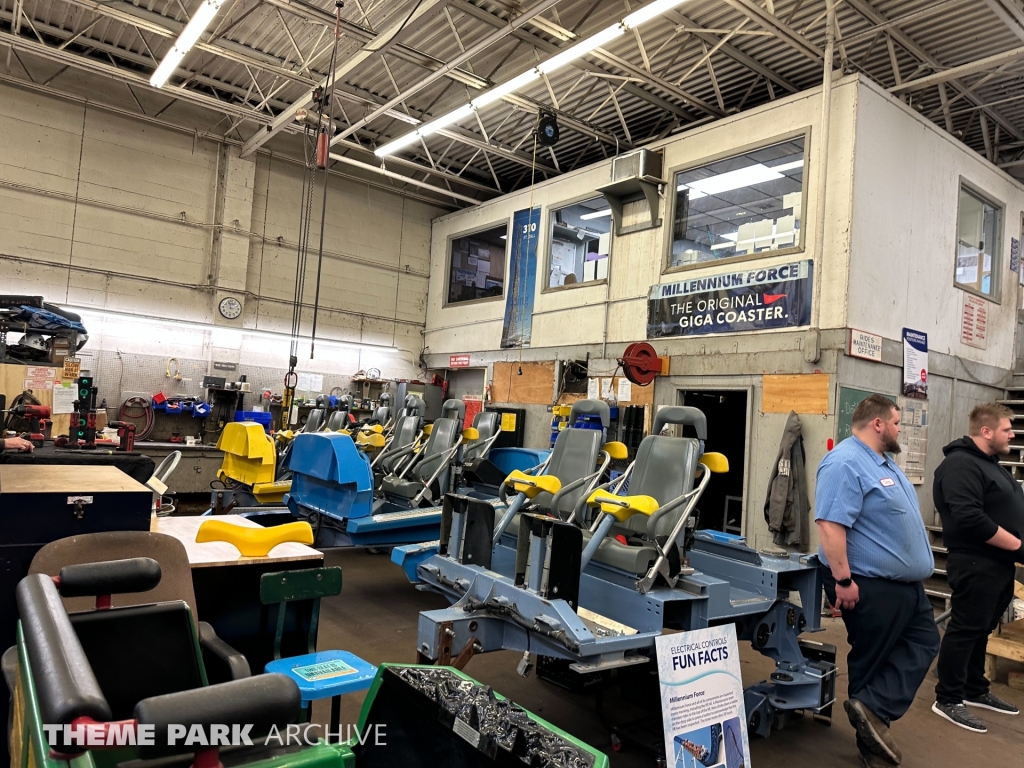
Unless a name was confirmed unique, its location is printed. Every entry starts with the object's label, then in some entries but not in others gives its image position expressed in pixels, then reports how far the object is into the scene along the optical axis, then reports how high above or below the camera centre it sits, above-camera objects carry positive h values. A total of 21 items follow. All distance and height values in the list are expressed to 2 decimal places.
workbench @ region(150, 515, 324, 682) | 2.49 -0.78
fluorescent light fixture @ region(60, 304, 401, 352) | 9.02 +0.93
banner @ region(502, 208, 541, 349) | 9.91 +1.99
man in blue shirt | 2.92 -0.64
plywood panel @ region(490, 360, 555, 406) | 9.27 +0.44
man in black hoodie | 3.53 -0.50
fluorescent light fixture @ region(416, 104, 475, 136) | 7.36 +3.30
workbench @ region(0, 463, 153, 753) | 2.13 -0.44
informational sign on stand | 2.44 -1.03
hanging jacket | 6.11 -0.55
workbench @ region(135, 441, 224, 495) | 8.54 -0.96
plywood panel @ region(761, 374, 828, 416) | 6.16 +0.38
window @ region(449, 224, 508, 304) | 11.39 +2.51
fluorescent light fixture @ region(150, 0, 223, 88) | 5.88 +3.31
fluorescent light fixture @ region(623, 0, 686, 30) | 5.23 +3.25
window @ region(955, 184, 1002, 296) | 7.58 +2.38
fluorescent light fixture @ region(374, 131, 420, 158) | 8.32 +3.33
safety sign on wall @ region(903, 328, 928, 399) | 6.71 +0.80
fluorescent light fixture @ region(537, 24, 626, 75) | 5.70 +3.31
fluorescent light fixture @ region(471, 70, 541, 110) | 6.56 +3.31
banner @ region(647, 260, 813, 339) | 6.54 +1.34
